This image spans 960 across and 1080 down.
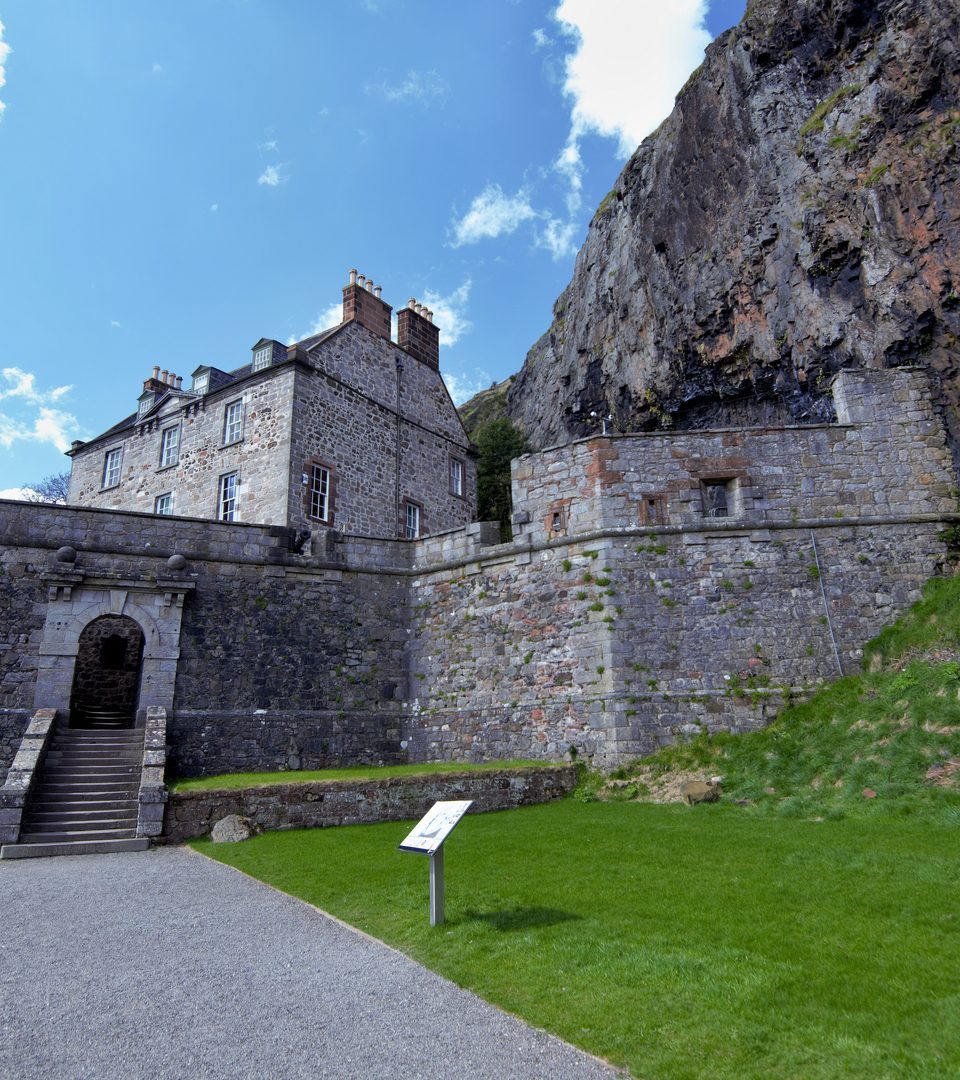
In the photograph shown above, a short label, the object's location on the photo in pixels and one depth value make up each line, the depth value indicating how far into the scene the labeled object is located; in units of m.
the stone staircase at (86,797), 10.96
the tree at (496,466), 34.84
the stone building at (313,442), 23.45
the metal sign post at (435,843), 6.20
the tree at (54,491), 44.66
